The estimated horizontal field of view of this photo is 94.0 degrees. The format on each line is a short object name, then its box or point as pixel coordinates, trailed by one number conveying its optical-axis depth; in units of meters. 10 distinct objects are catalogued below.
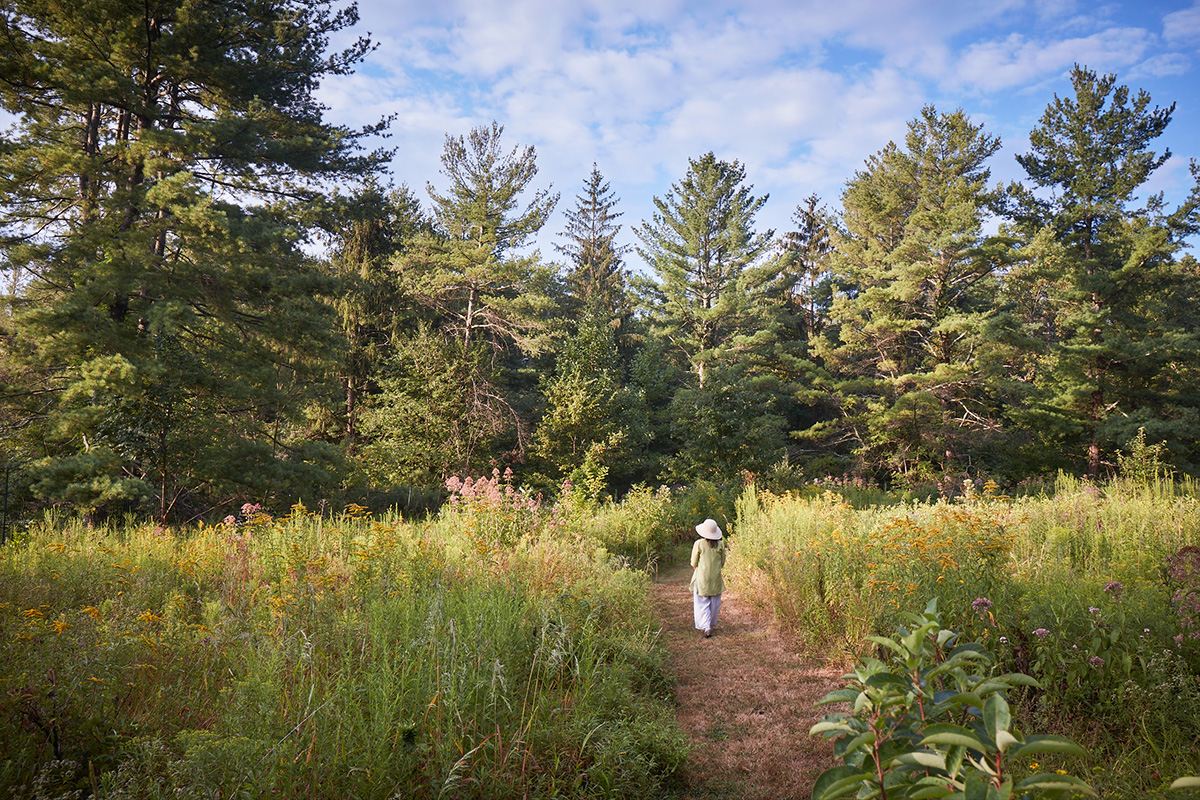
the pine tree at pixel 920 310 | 17.73
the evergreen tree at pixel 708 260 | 22.42
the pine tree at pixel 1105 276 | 16.61
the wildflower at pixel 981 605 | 3.55
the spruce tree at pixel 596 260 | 28.17
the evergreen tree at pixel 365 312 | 17.72
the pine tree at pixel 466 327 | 16.95
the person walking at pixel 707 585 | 5.93
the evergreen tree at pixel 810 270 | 27.39
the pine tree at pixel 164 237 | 9.09
